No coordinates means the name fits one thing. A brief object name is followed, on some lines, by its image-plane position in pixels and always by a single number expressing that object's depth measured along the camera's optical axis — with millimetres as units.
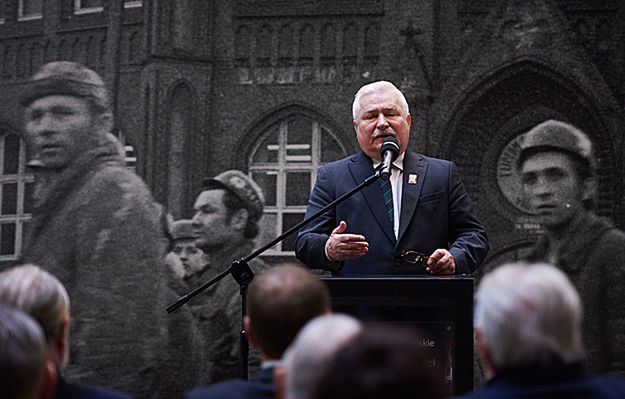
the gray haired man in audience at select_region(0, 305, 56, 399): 4083
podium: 7487
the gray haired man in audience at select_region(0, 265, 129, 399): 5242
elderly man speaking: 8809
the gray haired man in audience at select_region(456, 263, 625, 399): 4332
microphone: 8029
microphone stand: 8303
